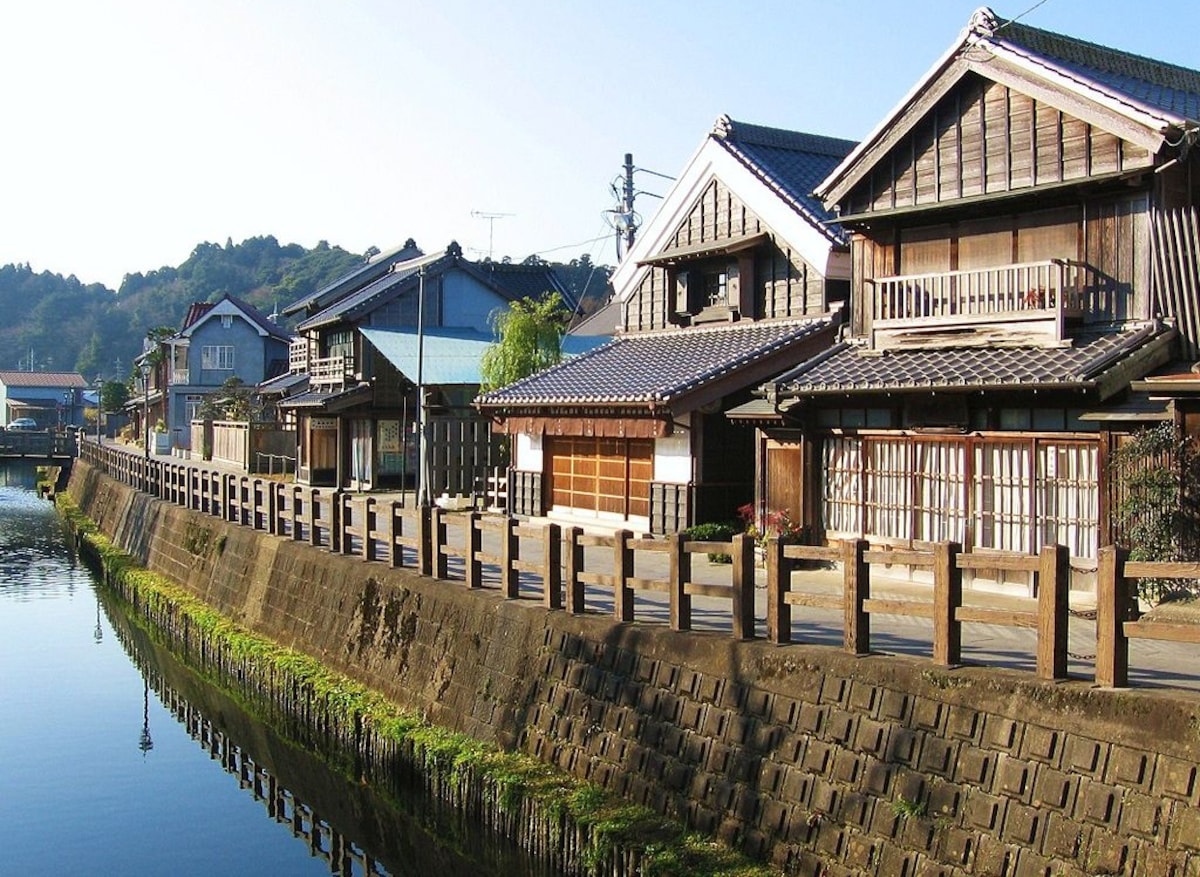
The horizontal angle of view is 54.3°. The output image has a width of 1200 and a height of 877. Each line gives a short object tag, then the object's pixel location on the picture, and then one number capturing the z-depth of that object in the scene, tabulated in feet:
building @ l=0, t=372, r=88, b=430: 314.37
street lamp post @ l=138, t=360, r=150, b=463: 145.92
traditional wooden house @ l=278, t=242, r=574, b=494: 115.14
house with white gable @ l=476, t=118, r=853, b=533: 69.46
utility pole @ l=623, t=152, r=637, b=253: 151.43
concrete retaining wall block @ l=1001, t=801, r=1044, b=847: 25.44
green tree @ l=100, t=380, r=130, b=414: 264.93
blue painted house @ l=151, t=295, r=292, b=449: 200.75
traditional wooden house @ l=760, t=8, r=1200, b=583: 47.42
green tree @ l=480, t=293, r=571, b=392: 100.17
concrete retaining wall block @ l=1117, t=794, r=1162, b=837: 23.77
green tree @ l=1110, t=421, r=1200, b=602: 43.34
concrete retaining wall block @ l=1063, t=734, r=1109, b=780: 25.20
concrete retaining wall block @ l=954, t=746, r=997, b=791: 26.77
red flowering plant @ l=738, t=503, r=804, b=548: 59.36
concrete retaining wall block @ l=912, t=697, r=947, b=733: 28.43
